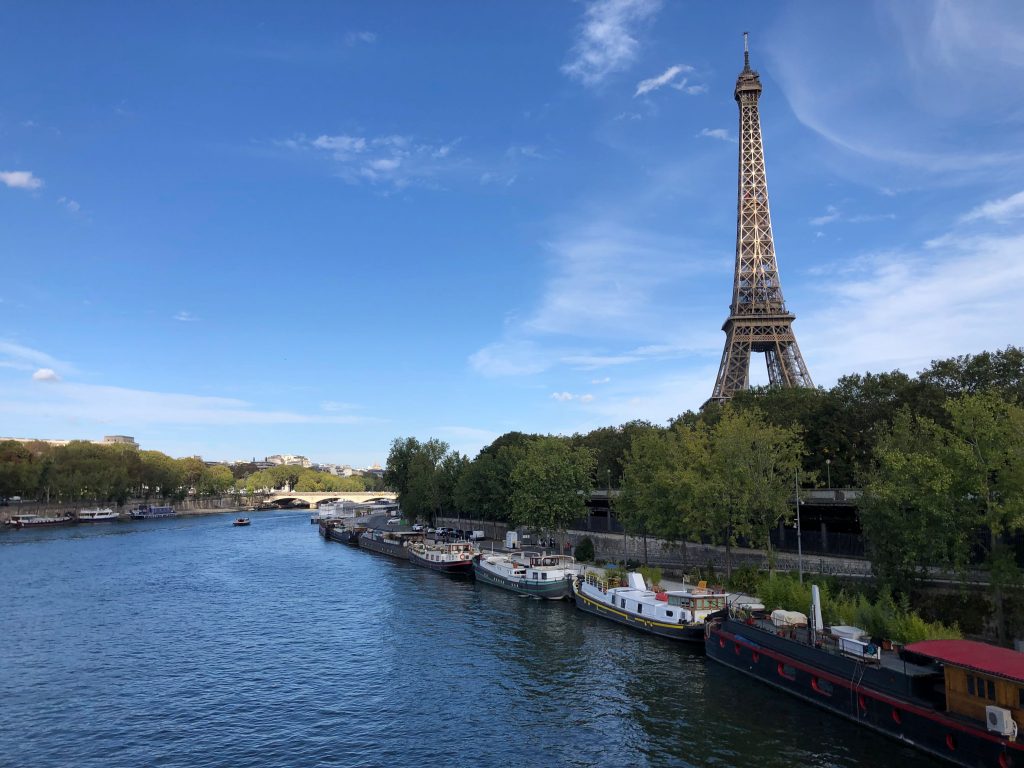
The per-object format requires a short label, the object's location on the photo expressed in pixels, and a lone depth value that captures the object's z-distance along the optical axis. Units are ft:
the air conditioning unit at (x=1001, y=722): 78.48
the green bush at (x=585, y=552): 255.76
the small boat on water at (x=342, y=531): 419.21
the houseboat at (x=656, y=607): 149.48
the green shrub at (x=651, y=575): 191.11
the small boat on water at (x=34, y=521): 522.97
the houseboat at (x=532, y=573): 208.74
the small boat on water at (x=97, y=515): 588.09
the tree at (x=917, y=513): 118.83
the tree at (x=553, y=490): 264.11
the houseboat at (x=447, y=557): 270.05
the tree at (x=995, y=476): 111.24
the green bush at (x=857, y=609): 110.01
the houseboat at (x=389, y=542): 334.03
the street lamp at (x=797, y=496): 164.49
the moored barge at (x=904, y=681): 80.84
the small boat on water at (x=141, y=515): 636.48
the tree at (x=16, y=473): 522.47
